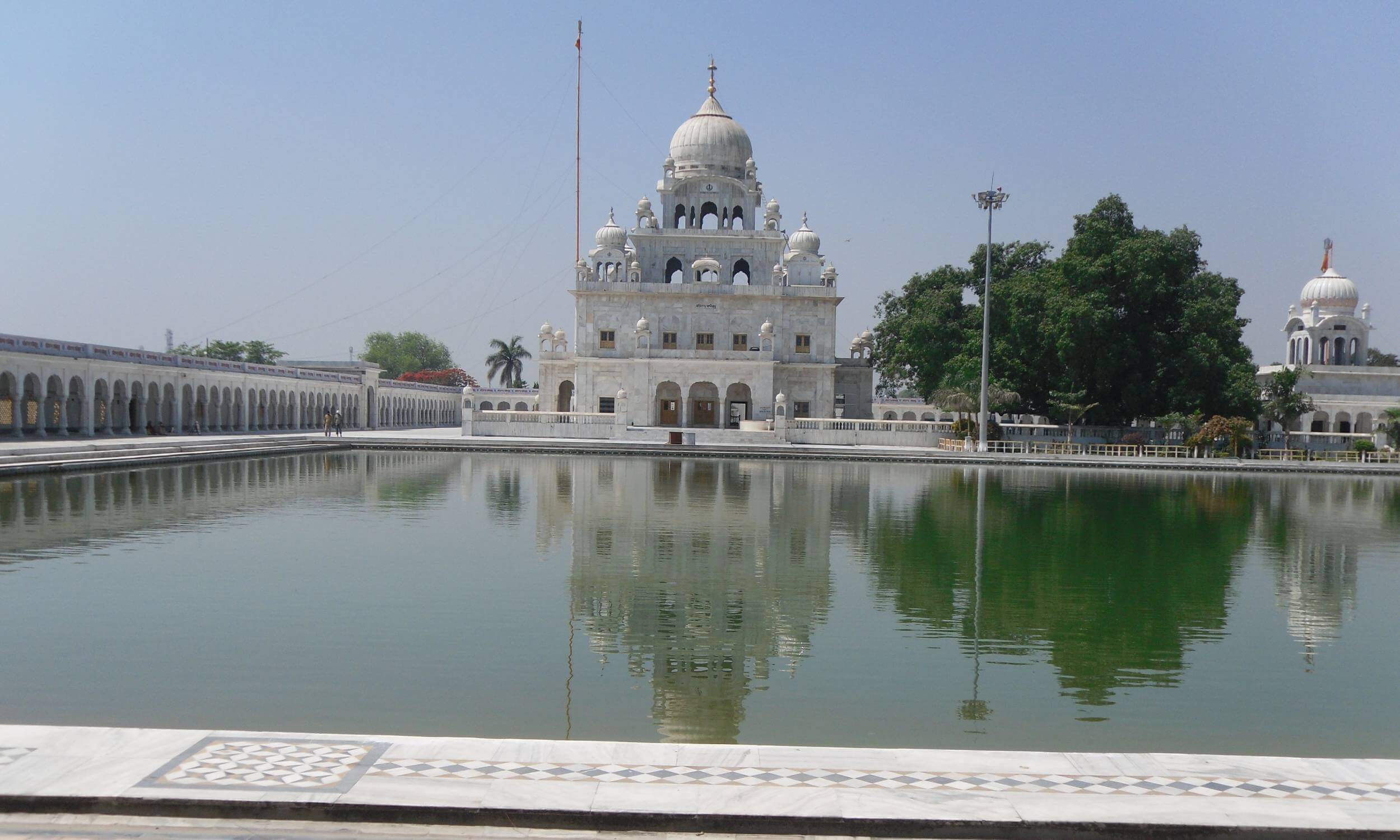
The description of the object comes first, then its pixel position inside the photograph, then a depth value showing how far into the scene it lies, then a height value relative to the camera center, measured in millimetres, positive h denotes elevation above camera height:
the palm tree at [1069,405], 46000 +460
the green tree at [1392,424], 50844 -130
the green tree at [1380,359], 96438 +5966
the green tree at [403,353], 117000 +5780
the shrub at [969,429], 46688 -667
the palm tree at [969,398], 45531 +736
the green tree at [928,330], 53125 +4363
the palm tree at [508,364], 98500 +3915
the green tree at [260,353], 88000 +4110
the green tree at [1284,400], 49531 +935
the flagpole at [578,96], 54406 +16336
